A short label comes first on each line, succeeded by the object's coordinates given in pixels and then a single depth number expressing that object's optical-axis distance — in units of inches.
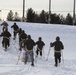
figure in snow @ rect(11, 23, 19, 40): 1210.5
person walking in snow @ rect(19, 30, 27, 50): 1060.2
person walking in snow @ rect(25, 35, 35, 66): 820.0
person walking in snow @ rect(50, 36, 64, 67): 836.0
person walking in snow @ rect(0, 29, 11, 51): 1018.7
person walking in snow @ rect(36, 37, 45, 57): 979.9
